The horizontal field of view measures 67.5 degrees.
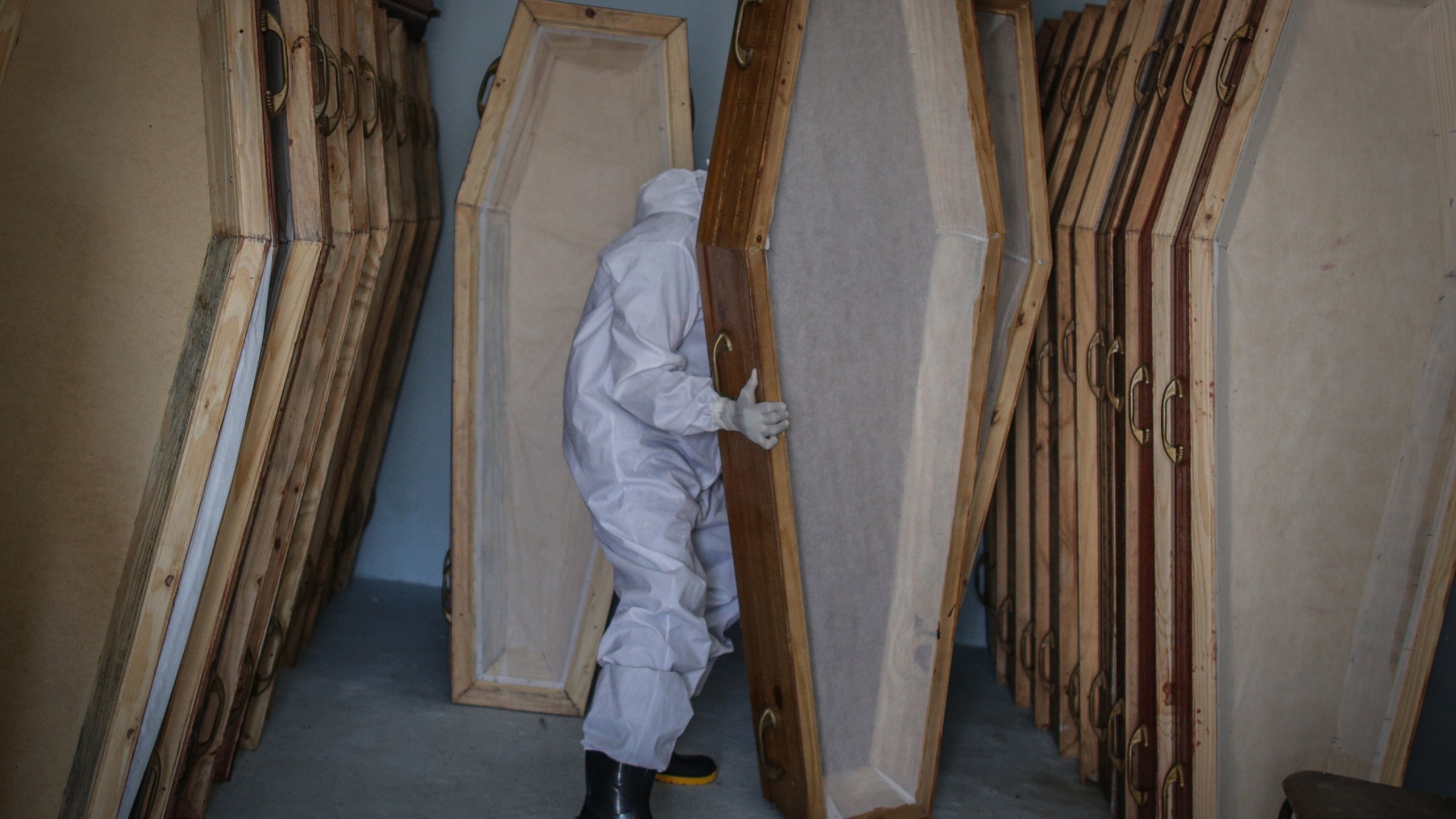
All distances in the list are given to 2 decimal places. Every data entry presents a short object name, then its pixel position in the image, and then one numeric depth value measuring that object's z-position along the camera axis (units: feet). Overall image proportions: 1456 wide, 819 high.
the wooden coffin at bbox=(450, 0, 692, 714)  8.02
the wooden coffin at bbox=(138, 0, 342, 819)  5.42
